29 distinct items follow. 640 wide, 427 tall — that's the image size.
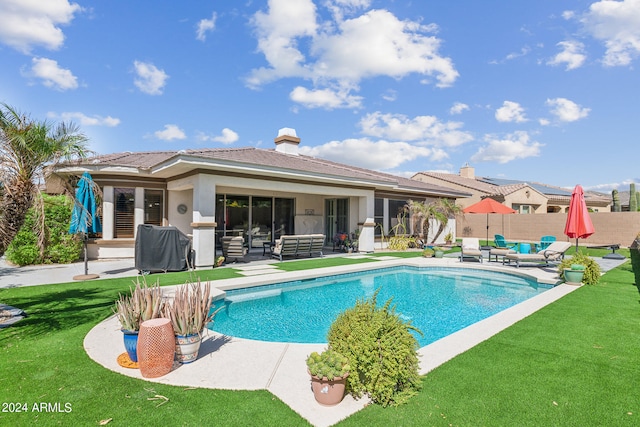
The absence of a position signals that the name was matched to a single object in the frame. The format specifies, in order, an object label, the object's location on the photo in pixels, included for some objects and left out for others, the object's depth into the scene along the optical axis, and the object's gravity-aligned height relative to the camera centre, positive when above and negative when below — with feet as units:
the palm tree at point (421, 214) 64.34 +1.49
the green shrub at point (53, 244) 38.19 -3.03
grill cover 34.65 -3.11
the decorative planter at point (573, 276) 30.32 -4.83
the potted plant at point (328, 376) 10.45 -4.86
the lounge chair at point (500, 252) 44.61 -3.99
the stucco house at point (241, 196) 38.37 +3.88
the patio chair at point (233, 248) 41.91 -3.48
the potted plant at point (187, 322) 13.65 -4.23
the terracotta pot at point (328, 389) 10.54 -5.35
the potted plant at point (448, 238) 72.33 -3.49
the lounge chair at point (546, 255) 40.91 -4.10
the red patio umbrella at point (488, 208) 57.88 +2.50
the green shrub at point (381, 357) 10.77 -4.46
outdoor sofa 45.47 -3.49
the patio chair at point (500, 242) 56.48 -3.36
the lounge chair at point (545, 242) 52.85 -3.13
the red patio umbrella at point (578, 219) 37.35 +0.44
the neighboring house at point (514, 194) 95.66 +8.63
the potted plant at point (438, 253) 50.22 -4.69
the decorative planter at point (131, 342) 13.44 -4.97
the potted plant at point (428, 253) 51.29 -4.81
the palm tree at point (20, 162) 17.28 +3.07
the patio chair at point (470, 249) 46.50 -3.97
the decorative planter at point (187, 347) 13.62 -5.24
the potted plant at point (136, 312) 13.52 -3.83
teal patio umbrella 30.81 +0.50
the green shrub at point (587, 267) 30.83 -4.19
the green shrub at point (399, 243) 62.31 -4.02
